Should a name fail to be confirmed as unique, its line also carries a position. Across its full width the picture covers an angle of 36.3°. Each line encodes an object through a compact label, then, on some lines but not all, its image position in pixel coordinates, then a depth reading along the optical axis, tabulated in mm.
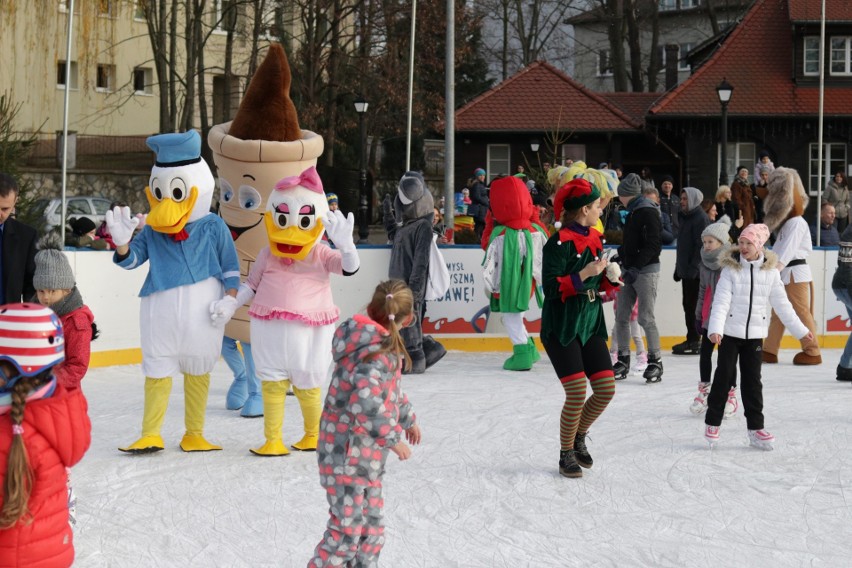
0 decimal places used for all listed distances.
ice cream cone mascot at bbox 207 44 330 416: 8820
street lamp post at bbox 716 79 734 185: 22750
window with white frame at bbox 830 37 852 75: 32562
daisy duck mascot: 7414
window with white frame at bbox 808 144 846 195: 32562
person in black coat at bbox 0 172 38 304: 6684
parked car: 23156
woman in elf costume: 6863
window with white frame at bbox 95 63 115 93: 32350
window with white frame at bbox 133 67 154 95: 36391
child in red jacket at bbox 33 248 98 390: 5574
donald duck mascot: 7441
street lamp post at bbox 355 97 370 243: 24047
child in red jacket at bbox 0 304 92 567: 4355
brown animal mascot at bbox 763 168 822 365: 10836
